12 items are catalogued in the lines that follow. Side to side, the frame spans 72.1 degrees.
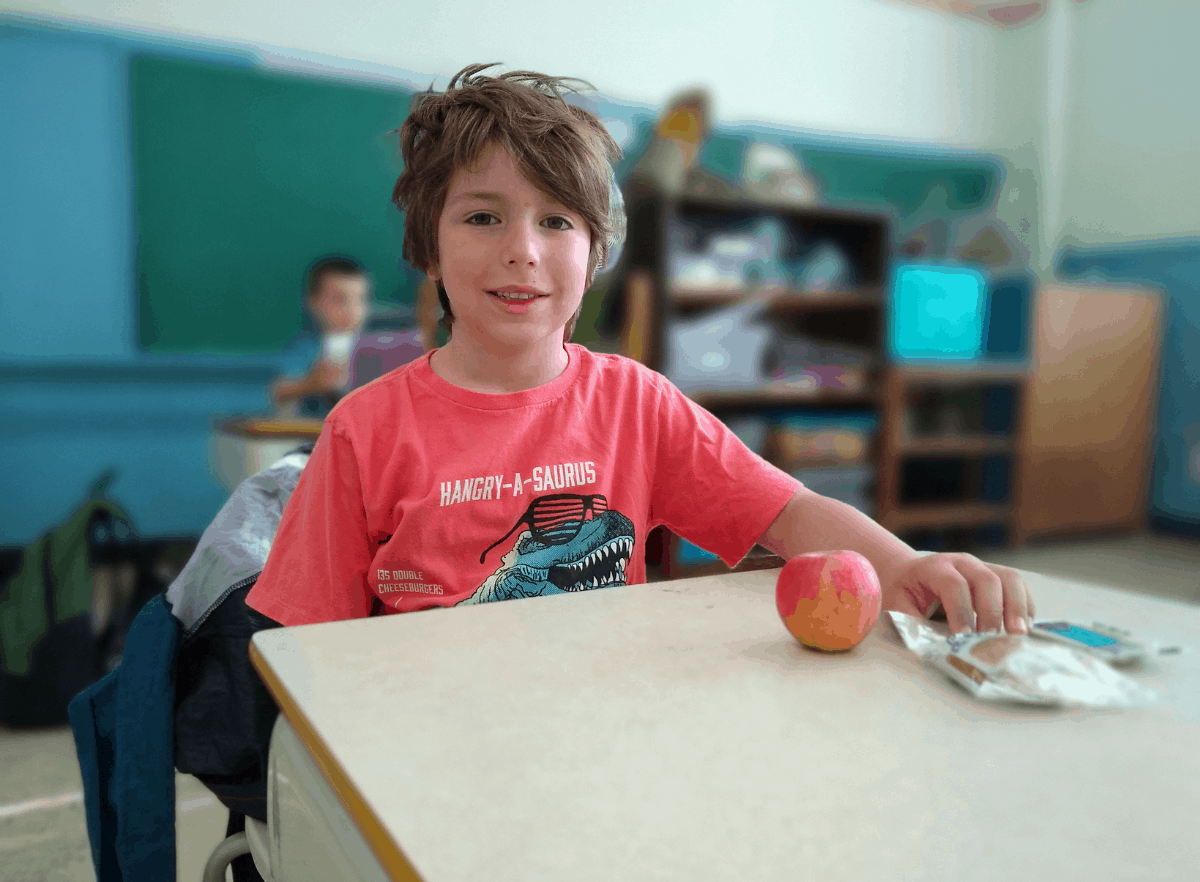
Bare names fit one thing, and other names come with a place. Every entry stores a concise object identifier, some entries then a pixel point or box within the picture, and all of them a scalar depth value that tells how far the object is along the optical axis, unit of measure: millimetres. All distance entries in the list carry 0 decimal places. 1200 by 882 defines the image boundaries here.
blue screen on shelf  3492
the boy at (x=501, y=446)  786
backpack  1880
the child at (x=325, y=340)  2607
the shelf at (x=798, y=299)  2947
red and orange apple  521
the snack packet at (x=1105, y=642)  516
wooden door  3713
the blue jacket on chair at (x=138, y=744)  726
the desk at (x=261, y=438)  1918
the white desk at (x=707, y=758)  313
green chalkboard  2701
